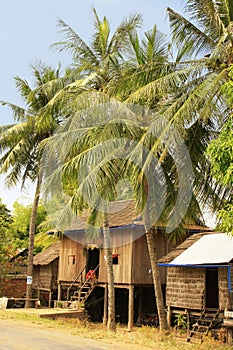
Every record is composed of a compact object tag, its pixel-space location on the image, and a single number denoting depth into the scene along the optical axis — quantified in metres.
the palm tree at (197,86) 11.66
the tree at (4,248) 25.91
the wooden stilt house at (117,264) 21.78
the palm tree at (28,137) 23.92
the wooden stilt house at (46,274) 28.44
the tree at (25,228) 38.34
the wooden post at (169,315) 19.39
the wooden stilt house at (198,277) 17.25
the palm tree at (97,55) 16.86
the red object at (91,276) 23.84
